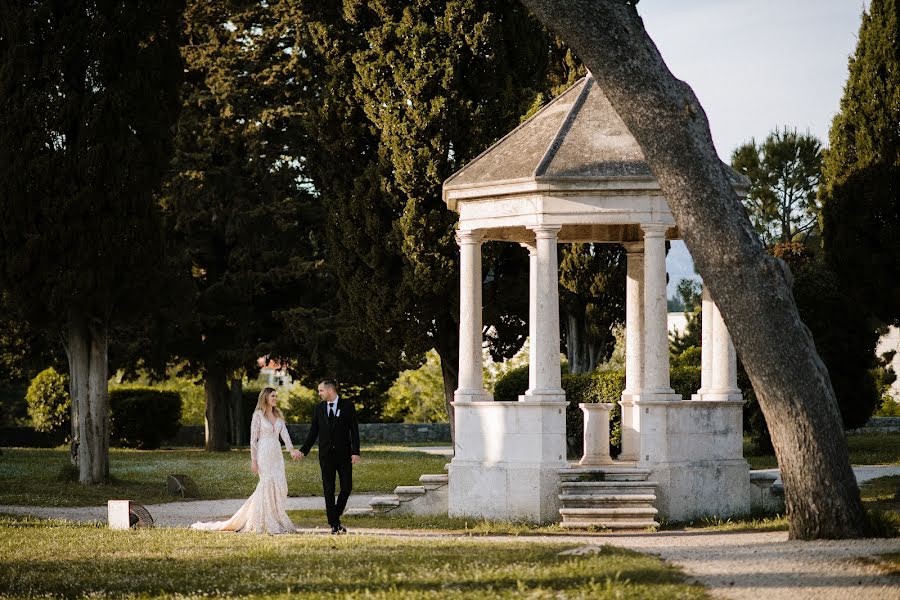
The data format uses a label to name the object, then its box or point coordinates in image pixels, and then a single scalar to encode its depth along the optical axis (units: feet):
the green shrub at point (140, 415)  119.75
